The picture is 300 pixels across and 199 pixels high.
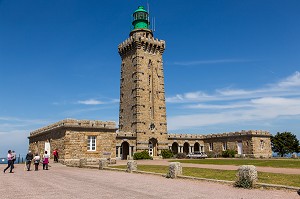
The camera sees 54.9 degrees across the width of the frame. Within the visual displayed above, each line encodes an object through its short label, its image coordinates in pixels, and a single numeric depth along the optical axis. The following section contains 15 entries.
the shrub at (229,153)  47.00
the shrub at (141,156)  41.72
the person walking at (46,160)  23.67
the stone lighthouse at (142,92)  45.25
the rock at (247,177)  12.09
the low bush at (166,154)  46.03
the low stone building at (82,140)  30.06
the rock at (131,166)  20.05
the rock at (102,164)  23.11
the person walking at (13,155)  20.98
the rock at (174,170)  15.96
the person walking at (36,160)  22.84
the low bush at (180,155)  45.88
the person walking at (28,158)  23.02
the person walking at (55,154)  30.92
